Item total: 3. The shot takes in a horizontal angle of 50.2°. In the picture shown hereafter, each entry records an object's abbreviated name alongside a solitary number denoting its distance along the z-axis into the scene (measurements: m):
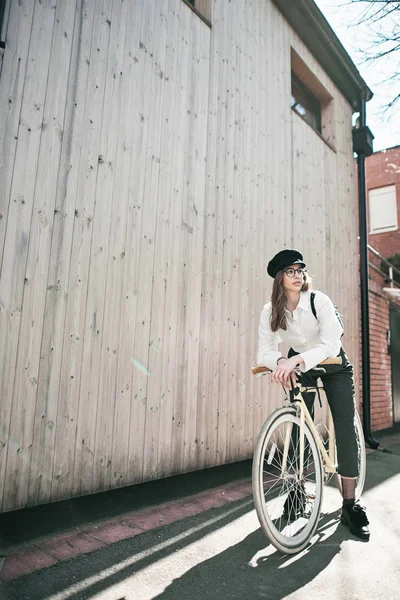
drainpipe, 6.80
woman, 2.75
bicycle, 2.50
